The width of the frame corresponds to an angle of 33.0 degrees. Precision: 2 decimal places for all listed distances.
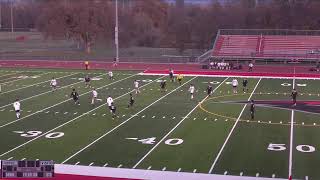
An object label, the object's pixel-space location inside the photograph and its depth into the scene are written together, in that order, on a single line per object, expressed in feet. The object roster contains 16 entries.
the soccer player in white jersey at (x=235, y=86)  108.10
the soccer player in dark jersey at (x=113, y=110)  82.34
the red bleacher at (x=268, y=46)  177.17
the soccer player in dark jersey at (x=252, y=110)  79.41
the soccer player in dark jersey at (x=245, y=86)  110.76
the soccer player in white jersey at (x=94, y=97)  93.45
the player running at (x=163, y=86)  112.16
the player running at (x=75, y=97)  94.32
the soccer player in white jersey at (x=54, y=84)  111.14
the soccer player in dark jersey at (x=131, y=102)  90.63
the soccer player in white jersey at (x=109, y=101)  83.65
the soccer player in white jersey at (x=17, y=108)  80.48
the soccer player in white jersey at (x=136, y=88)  107.24
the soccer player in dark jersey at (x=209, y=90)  103.68
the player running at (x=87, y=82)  117.60
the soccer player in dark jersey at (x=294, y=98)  92.83
